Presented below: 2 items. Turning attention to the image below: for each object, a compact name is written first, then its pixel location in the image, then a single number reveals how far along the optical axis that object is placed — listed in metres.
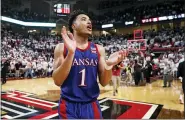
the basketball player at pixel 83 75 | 1.76
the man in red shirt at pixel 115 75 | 6.88
